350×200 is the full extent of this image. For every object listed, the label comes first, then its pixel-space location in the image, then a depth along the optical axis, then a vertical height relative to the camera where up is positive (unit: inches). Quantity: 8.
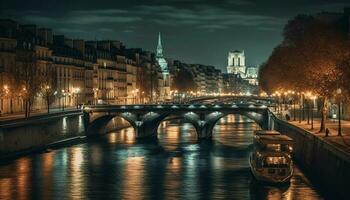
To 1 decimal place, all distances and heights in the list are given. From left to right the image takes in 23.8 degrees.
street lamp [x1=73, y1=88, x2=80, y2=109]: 5516.7 +96.6
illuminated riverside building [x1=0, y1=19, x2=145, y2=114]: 4301.2 +273.9
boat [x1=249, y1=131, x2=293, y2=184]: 2380.7 -156.2
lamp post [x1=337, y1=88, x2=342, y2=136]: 2480.7 +42.4
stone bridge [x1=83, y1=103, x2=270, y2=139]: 4448.8 -43.2
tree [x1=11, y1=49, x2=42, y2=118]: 4079.0 +161.8
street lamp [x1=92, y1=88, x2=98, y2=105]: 6260.3 +106.6
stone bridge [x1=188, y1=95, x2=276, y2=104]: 7459.6 +64.3
